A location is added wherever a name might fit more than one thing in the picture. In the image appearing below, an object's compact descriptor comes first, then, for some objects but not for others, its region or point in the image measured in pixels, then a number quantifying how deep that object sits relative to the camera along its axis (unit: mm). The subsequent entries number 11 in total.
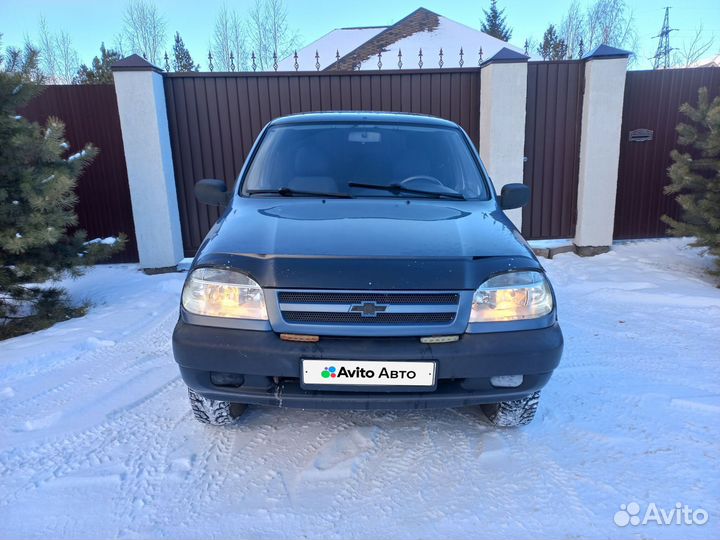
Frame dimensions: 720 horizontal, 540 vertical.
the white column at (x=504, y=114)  6023
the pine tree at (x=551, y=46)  22850
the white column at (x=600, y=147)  6105
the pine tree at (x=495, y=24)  36344
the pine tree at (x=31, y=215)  3783
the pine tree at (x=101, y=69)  15328
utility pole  19875
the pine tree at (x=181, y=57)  31250
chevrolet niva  1908
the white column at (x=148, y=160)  5480
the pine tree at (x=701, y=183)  4832
